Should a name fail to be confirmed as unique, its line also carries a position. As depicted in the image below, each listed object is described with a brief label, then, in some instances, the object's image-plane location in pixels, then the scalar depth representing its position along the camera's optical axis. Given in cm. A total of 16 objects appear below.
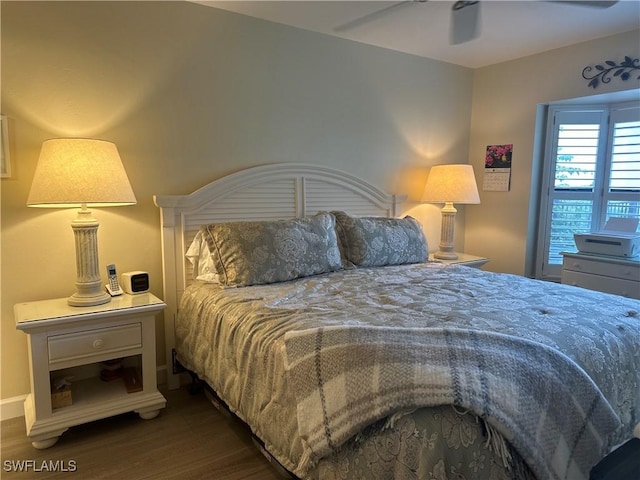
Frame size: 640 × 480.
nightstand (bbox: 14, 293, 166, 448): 198
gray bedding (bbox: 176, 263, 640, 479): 113
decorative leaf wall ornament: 304
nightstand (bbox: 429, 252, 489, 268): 346
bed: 116
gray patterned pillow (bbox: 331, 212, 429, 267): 290
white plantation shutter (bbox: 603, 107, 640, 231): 330
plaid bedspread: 117
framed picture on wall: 213
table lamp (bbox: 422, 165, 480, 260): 352
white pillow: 255
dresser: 301
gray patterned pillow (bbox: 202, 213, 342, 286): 240
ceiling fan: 185
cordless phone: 235
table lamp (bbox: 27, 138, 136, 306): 198
